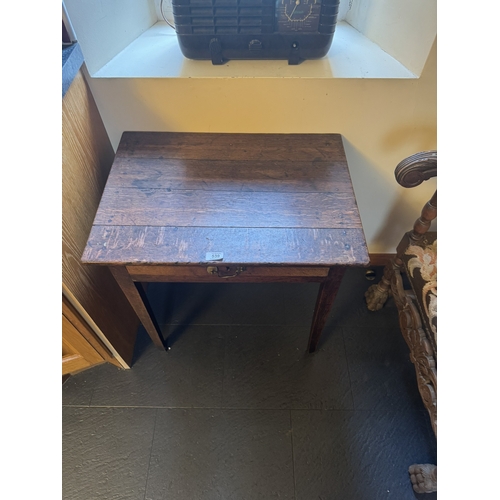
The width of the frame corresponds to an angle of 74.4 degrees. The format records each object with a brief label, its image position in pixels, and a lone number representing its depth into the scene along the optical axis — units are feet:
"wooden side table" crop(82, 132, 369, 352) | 2.36
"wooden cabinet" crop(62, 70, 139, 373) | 2.66
